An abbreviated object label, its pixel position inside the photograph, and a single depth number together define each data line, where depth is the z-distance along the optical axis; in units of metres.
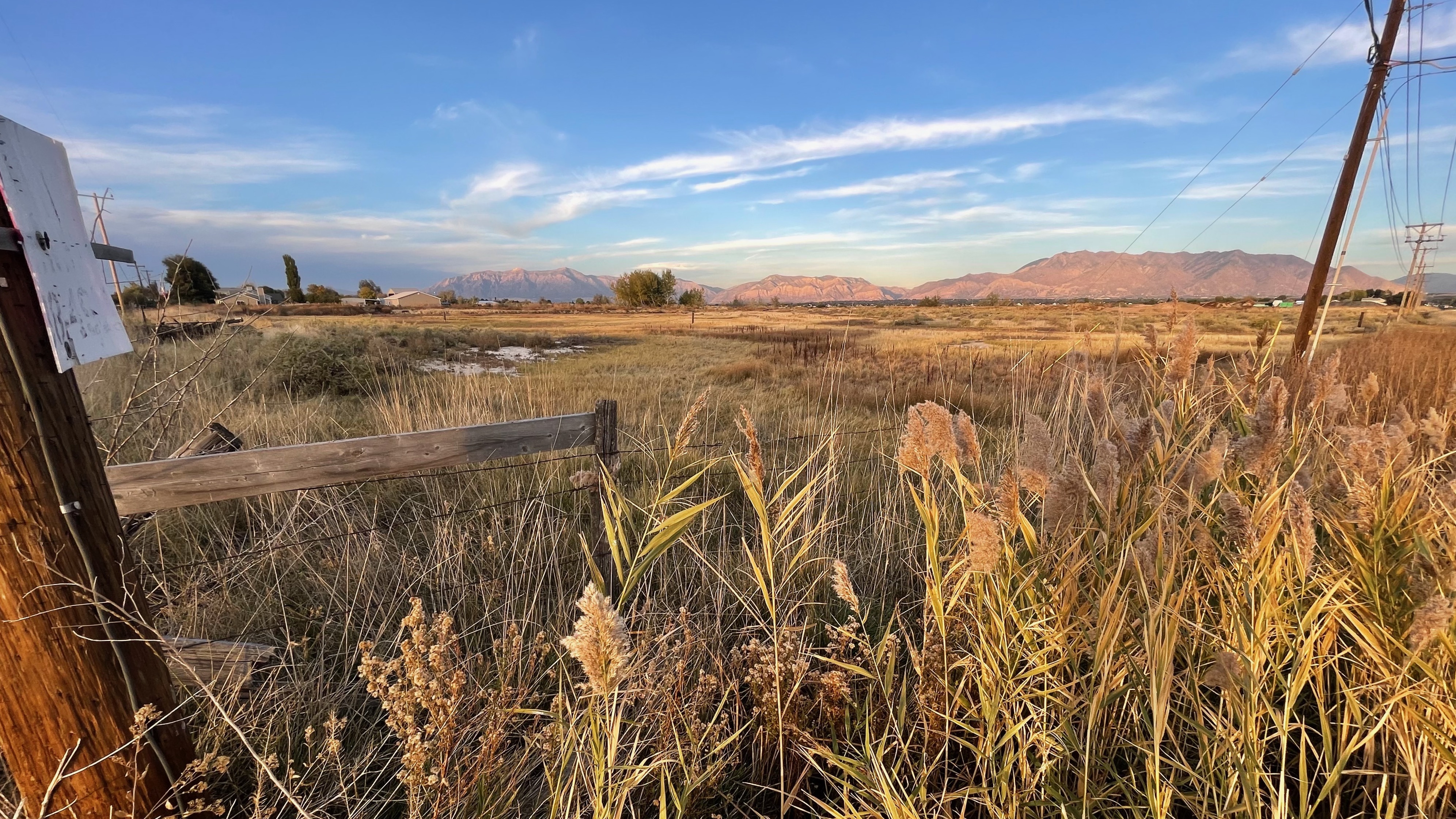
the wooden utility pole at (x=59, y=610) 1.30
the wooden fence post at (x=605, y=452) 3.51
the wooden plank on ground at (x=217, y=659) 2.34
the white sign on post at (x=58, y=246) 1.22
